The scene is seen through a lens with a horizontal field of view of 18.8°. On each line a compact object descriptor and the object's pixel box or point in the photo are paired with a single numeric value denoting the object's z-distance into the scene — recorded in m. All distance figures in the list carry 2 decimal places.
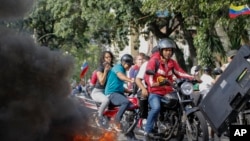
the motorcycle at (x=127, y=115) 13.48
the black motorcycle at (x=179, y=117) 11.79
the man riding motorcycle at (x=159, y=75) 11.83
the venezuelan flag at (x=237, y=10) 17.70
